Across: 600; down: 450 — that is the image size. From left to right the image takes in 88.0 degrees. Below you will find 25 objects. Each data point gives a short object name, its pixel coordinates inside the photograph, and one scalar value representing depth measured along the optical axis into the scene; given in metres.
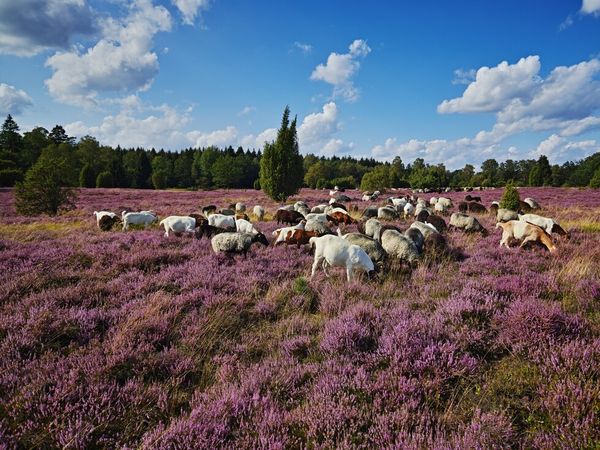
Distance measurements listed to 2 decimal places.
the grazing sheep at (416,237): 11.05
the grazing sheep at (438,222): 15.80
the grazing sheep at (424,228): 12.35
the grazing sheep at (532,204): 25.24
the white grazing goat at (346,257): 7.91
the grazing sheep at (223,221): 16.25
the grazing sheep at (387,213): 21.07
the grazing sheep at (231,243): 10.69
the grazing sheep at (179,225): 13.69
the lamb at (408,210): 22.64
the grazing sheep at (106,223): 16.09
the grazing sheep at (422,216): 17.77
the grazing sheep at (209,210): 21.80
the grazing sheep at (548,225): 13.34
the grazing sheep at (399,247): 9.60
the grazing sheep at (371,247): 9.05
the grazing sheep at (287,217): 19.17
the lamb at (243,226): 14.37
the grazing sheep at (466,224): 15.37
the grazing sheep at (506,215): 18.13
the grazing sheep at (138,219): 16.13
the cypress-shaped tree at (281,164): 34.50
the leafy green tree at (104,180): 64.29
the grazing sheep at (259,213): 23.48
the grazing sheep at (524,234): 10.97
